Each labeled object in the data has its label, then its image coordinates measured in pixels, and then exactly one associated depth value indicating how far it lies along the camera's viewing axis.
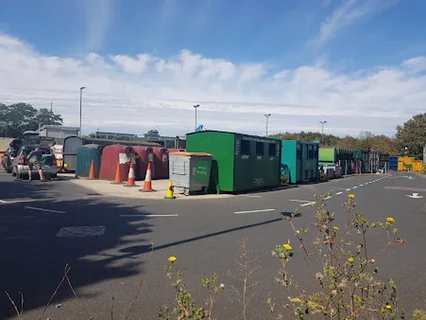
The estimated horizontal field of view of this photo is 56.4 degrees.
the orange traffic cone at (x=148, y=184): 14.41
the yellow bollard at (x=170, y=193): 12.89
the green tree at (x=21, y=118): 79.88
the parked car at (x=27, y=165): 17.66
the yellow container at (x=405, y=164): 59.03
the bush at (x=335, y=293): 2.27
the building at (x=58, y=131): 53.62
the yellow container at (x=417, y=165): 57.52
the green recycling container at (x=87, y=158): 19.92
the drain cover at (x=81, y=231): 7.19
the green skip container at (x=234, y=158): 14.56
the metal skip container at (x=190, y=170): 13.70
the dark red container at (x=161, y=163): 20.92
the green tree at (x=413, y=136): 64.94
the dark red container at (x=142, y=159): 19.30
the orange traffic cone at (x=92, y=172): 19.71
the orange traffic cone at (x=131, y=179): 16.16
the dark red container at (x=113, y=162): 18.36
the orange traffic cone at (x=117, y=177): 17.45
